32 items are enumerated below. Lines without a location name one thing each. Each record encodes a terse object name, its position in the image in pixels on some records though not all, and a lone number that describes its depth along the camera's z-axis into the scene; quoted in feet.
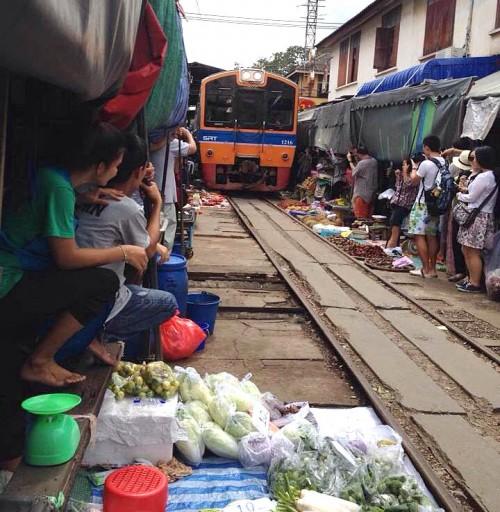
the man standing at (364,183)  42.60
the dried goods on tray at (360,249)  33.73
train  54.24
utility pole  135.54
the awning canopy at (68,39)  4.22
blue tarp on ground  9.87
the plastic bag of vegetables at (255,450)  10.87
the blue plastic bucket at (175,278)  16.29
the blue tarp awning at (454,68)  39.24
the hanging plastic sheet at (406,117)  29.94
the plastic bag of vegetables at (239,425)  11.28
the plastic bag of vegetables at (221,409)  11.49
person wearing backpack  27.45
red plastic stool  8.54
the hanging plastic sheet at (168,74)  12.03
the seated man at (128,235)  10.07
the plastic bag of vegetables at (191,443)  10.90
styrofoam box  10.30
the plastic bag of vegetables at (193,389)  12.10
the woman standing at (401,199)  32.39
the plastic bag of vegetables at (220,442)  11.14
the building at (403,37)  44.27
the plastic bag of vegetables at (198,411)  11.53
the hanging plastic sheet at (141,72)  10.30
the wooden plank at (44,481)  6.61
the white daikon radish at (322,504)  9.07
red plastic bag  15.58
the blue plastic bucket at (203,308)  17.78
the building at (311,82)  115.75
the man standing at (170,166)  20.12
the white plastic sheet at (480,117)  25.75
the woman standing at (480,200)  24.80
